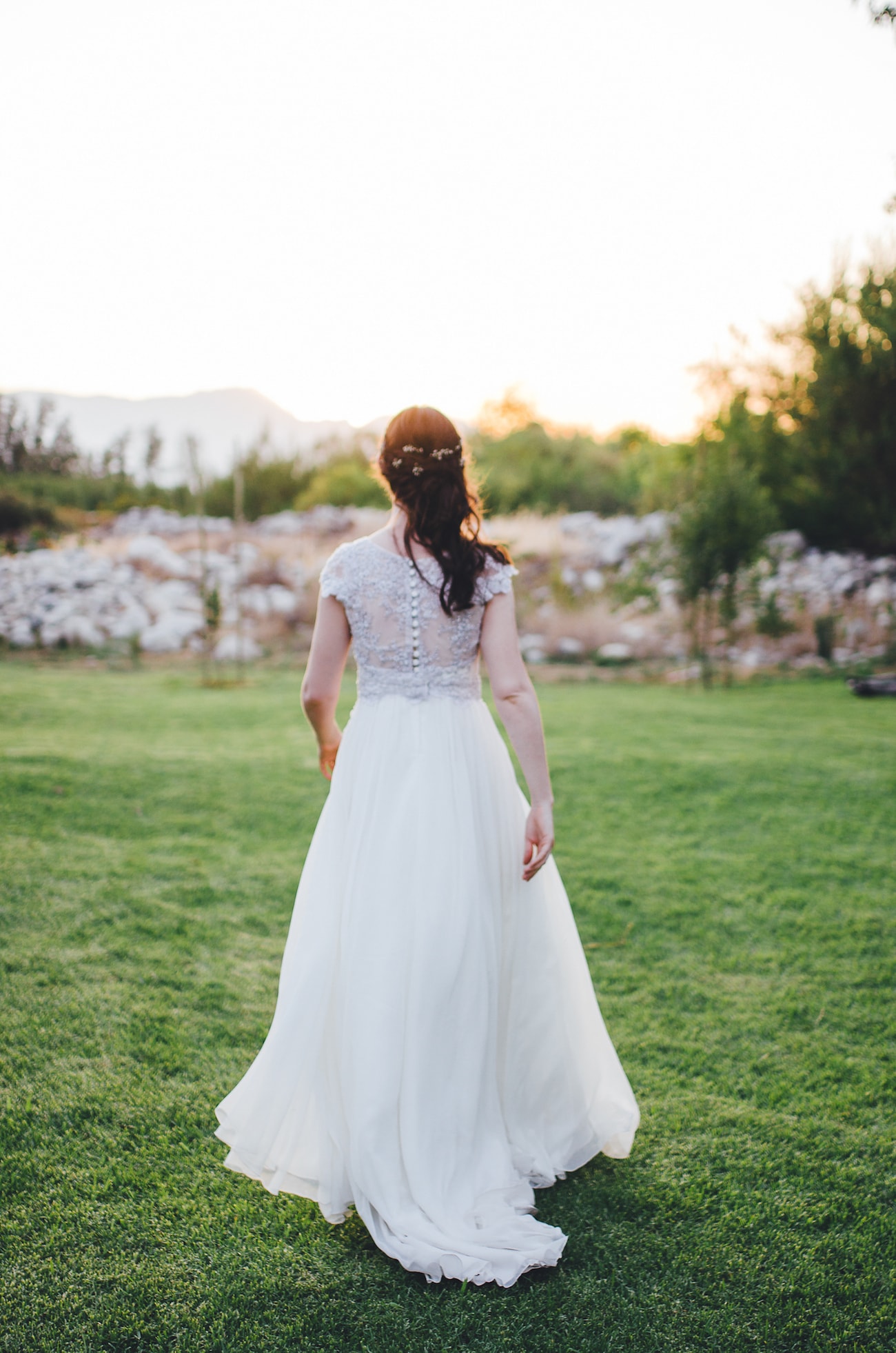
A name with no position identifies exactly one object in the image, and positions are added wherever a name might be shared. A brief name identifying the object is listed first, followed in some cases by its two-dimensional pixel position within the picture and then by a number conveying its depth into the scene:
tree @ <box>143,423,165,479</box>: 19.03
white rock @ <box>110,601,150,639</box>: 13.38
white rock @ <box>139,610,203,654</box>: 12.95
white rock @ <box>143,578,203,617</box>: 14.05
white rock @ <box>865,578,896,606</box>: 14.52
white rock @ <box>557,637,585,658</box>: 13.10
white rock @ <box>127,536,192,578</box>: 15.04
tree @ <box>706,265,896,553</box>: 14.26
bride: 2.01
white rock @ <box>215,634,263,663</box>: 12.67
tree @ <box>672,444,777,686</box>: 10.47
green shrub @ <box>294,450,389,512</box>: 21.22
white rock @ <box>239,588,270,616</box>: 14.19
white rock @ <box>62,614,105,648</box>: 12.45
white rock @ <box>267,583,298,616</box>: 14.09
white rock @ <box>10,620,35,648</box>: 12.19
